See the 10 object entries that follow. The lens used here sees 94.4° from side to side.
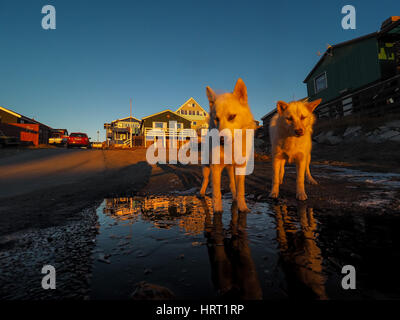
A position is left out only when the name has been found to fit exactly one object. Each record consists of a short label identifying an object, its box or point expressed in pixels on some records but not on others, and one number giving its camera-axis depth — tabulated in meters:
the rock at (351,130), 13.95
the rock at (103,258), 1.58
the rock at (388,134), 11.37
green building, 16.28
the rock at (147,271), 1.42
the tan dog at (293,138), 3.86
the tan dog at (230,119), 3.13
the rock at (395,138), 10.97
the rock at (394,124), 11.84
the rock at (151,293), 1.12
